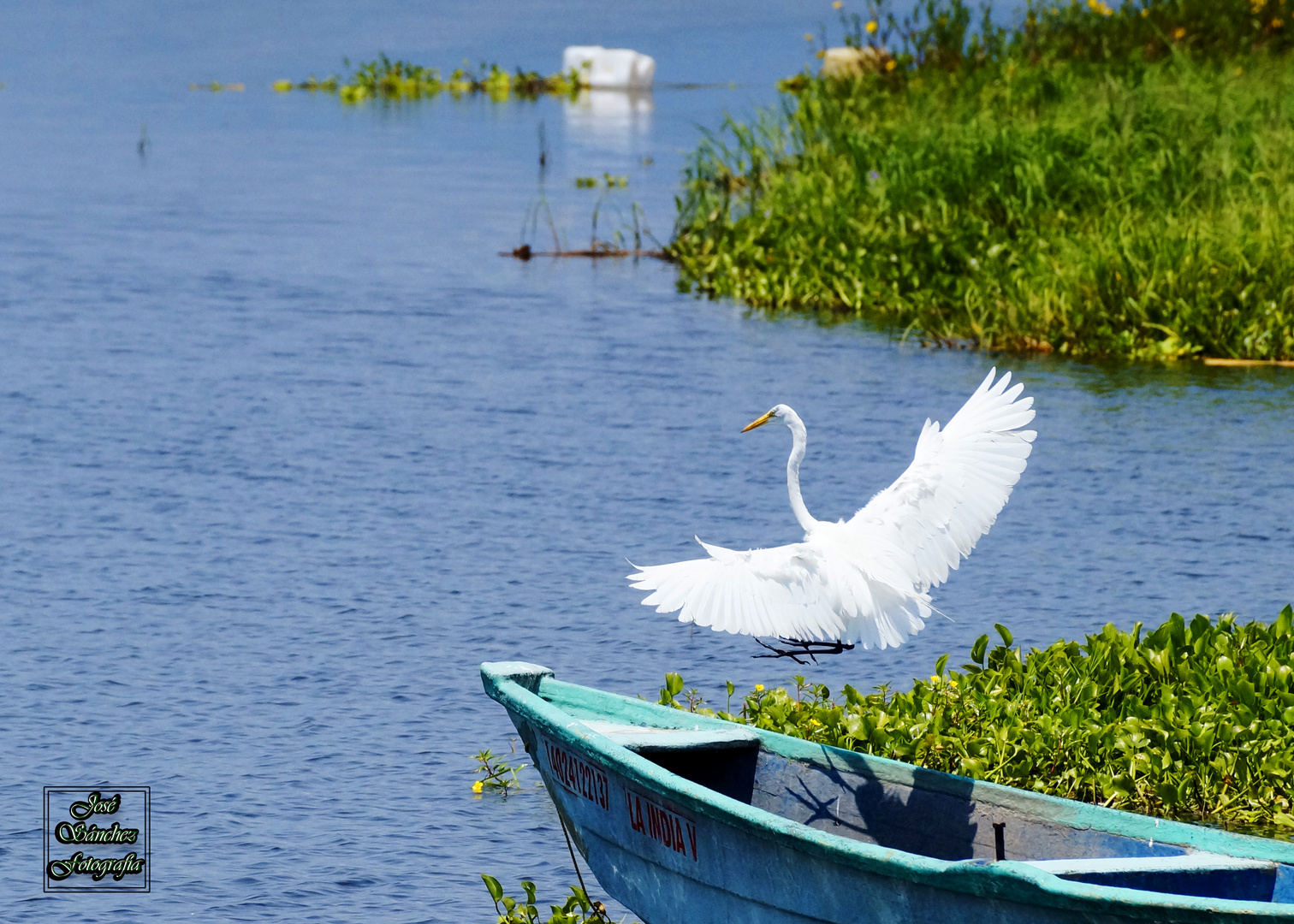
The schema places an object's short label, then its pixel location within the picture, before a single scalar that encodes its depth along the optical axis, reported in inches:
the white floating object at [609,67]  4970.5
